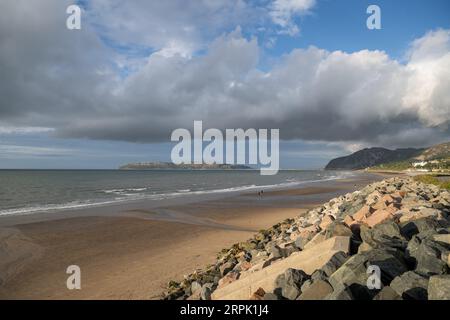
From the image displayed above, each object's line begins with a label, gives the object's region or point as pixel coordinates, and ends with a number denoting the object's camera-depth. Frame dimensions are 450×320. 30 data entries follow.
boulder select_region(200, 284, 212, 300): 7.59
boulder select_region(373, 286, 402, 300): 5.24
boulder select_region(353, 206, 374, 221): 10.87
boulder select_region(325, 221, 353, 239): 8.34
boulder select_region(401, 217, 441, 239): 8.44
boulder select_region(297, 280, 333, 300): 5.70
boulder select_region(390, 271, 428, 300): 5.25
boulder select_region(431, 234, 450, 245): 7.04
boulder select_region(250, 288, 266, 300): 6.36
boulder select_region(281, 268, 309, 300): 6.06
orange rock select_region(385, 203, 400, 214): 10.73
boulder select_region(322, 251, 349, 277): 6.46
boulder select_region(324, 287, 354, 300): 5.15
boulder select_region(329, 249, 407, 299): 5.53
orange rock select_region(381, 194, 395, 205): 13.08
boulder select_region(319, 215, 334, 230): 11.77
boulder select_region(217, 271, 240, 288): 8.20
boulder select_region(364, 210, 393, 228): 9.88
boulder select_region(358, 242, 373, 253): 7.01
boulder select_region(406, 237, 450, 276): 6.04
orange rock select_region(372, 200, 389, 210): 11.85
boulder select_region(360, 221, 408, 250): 7.24
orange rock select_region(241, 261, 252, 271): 9.20
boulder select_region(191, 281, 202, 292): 8.52
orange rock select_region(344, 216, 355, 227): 10.35
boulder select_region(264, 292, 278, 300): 5.96
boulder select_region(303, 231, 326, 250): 8.66
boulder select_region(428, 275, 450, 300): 4.97
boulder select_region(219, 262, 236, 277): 9.70
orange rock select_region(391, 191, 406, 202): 14.31
